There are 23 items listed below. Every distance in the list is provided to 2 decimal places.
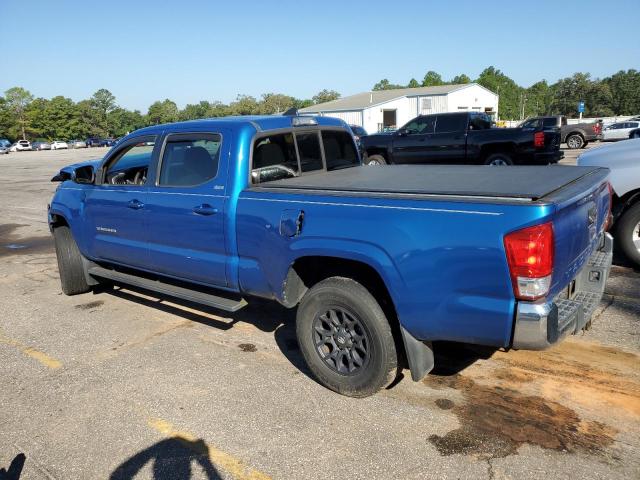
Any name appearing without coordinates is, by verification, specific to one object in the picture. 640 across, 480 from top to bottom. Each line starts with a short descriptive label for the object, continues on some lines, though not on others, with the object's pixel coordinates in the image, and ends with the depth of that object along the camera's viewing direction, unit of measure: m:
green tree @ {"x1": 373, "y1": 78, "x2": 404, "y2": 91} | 131.01
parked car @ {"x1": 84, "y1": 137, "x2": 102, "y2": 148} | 77.12
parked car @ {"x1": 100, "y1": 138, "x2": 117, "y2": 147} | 75.47
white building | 47.22
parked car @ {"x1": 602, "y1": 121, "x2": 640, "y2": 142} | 30.97
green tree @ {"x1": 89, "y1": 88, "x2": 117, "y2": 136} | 100.94
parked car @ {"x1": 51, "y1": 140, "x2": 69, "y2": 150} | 70.38
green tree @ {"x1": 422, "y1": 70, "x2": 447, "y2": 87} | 107.81
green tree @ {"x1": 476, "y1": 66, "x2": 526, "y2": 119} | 98.75
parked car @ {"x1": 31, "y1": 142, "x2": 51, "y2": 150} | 69.12
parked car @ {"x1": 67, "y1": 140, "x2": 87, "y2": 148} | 75.43
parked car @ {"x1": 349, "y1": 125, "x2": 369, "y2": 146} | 24.15
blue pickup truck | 2.66
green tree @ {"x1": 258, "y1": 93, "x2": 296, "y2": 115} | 91.33
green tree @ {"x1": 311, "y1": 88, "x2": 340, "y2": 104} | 112.25
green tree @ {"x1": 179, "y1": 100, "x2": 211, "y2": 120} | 113.09
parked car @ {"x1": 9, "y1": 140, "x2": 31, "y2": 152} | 66.81
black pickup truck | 11.86
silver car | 5.50
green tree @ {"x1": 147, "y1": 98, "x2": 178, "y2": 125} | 106.31
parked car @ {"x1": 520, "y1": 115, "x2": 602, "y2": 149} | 25.97
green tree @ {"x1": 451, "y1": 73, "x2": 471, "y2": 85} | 116.08
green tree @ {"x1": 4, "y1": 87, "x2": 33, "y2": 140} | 88.88
